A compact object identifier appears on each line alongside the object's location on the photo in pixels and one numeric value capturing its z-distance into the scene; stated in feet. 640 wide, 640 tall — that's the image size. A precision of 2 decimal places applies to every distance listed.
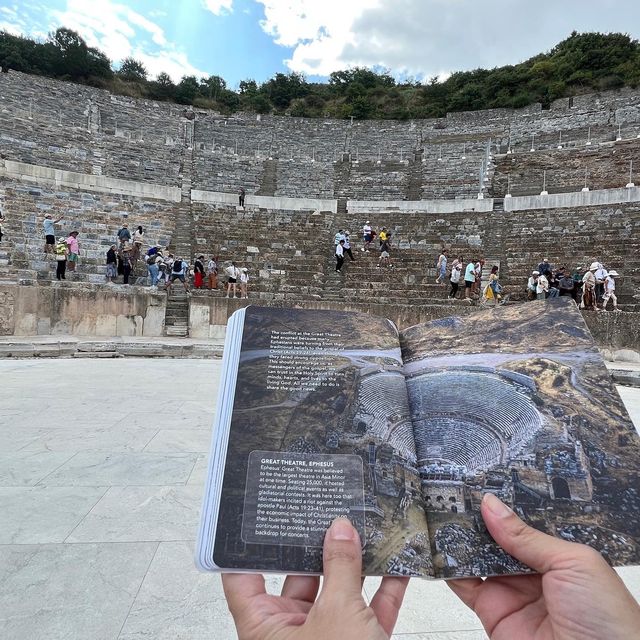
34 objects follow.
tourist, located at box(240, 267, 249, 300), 46.39
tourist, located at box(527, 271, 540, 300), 42.25
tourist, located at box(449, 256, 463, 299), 45.70
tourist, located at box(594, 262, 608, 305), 40.78
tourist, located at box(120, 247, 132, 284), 45.16
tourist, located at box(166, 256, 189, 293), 45.52
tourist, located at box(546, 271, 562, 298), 40.52
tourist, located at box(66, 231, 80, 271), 44.11
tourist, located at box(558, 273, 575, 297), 40.22
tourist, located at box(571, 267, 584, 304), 41.88
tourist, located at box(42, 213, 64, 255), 44.29
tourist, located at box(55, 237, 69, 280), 40.98
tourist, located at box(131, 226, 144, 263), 47.65
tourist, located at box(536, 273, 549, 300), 40.37
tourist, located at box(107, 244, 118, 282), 44.73
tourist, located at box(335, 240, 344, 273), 53.31
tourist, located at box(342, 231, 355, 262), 54.08
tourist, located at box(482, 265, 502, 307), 44.50
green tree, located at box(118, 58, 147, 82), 148.77
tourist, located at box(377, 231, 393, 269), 54.54
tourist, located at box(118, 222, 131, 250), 48.57
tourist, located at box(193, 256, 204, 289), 48.11
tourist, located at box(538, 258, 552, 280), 43.53
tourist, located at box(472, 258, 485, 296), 46.85
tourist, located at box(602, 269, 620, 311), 40.06
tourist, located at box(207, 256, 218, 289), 49.28
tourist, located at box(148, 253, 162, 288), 44.60
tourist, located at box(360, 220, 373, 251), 58.08
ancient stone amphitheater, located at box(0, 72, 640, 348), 42.01
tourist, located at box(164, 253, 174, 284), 46.83
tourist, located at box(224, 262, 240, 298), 46.11
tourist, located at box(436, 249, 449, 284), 48.96
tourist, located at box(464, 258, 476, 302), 44.50
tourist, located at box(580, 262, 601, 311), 39.78
